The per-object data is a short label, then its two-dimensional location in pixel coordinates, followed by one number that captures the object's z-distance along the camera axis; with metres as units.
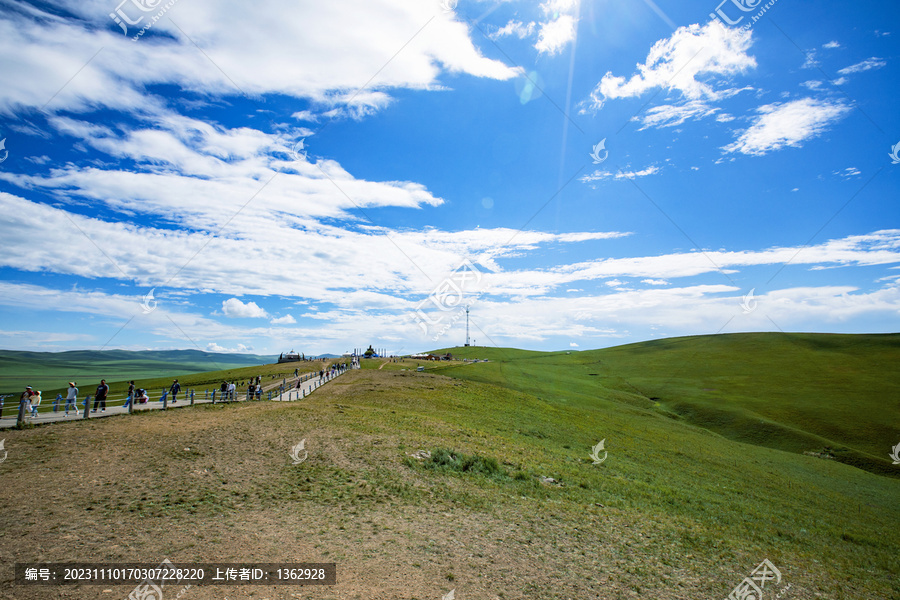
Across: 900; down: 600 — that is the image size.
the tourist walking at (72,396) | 26.50
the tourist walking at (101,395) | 28.39
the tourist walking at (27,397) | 22.94
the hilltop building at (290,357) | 119.88
